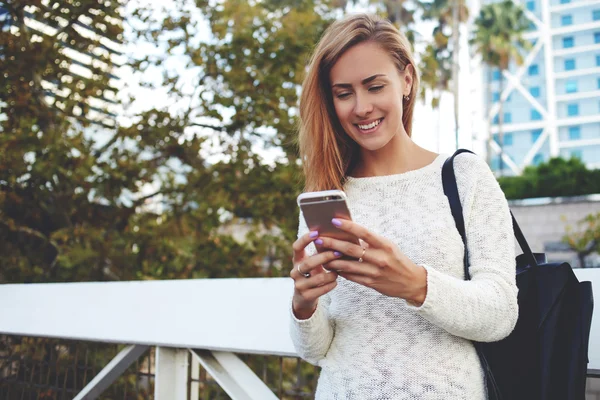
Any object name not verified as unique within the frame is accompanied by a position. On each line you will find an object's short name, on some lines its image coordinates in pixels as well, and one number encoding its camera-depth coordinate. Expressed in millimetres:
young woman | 1151
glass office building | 55906
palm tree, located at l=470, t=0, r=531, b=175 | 34031
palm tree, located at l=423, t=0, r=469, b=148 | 24161
